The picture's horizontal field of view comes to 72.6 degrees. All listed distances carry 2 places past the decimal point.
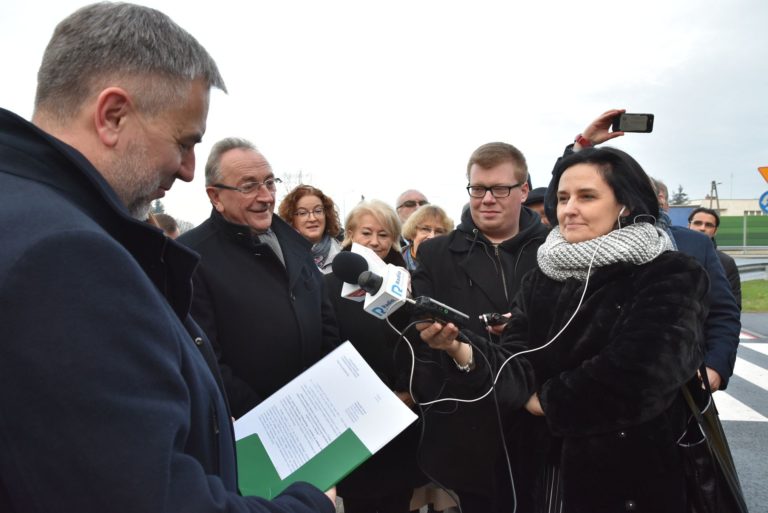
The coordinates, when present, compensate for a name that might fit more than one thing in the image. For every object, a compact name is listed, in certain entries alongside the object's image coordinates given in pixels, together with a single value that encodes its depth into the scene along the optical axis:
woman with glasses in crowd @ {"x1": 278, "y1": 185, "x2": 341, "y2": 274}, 4.31
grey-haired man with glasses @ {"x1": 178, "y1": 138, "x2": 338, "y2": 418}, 2.49
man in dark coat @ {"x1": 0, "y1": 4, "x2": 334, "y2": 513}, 0.79
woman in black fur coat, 1.91
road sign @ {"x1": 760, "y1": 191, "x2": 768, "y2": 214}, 11.06
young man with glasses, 2.58
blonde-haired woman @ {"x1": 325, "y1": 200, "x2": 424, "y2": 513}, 2.93
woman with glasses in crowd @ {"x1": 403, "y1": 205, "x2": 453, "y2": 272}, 4.92
